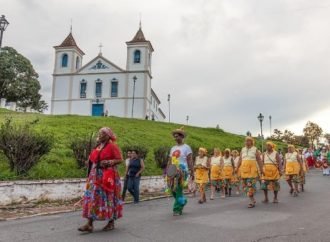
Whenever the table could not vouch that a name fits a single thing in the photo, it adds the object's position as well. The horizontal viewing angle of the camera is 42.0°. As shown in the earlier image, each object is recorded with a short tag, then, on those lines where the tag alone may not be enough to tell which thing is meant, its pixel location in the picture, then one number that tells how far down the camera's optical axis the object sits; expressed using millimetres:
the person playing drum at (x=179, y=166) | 9531
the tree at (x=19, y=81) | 59625
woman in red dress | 7246
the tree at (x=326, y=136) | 75350
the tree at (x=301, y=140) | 74119
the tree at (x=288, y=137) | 77325
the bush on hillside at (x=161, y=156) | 20000
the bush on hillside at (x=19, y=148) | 13500
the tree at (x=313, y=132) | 73562
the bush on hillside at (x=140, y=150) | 17147
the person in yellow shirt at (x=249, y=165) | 11273
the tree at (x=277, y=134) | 79562
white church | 67500
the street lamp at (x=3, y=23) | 16375
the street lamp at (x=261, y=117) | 34222
